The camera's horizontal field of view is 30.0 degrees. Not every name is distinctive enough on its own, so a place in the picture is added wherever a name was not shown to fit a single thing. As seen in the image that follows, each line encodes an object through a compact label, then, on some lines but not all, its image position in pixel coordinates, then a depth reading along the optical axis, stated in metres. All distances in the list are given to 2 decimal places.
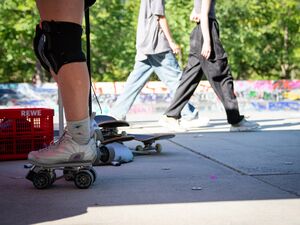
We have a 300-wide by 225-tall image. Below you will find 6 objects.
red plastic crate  4.59
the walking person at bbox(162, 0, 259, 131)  6.82
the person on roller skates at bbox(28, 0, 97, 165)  3.21
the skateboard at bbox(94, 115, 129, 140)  4.61
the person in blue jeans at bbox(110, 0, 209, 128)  7.62
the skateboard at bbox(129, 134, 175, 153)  4.88
